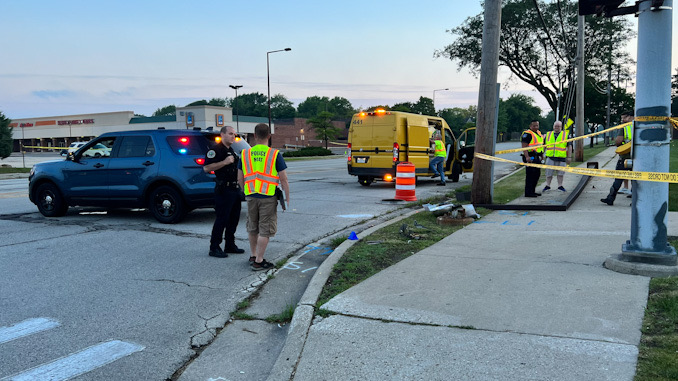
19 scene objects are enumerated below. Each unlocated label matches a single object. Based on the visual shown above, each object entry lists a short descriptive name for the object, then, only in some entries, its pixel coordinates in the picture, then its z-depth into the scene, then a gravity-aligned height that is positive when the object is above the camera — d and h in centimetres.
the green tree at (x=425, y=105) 11689 +766
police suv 926 -65
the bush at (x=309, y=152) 4812 -127
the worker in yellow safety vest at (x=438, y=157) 1656 -60
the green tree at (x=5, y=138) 3497 +23
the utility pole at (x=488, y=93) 1030 +91
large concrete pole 525 +3
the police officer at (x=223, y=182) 700 -58
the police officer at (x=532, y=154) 1167 -40
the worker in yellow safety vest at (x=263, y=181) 611 -49
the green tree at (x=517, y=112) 14950 +759
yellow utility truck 1556 -14
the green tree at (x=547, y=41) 3497 +672
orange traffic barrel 1252 -106
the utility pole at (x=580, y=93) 2284 +209
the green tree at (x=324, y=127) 7499 +184
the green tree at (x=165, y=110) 15729 +932
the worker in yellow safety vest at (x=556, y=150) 1236 -30
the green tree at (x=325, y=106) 13752 +977
